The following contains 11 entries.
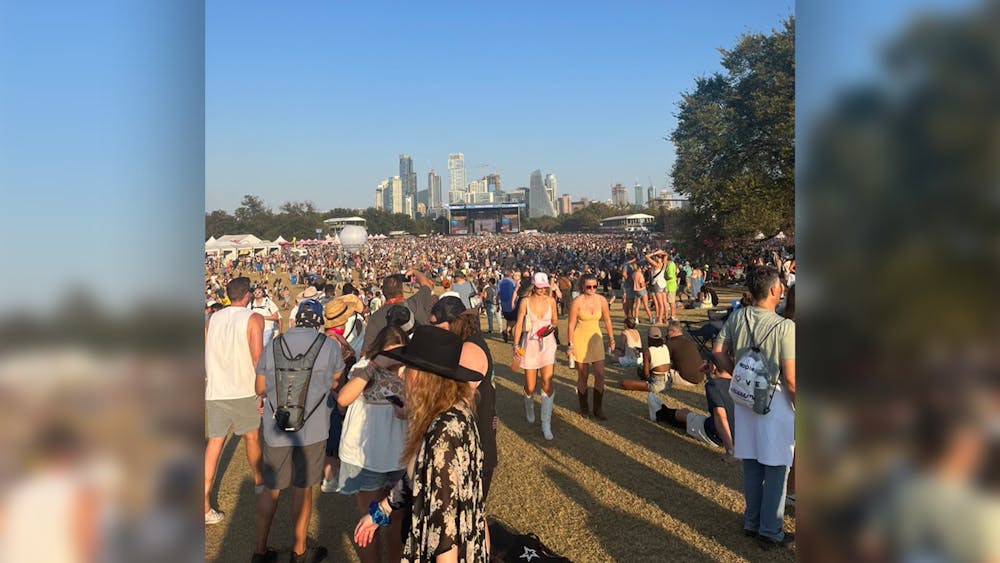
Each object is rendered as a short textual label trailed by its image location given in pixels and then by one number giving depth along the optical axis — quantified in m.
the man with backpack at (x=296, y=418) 3.84
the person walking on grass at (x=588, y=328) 6.75
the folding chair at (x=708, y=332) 8.83
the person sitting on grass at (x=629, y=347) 9.70
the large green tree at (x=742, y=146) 21.73
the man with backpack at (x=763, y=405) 3.86
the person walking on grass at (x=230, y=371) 4.53
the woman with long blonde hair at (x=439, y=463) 2.27
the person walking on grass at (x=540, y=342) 6.53
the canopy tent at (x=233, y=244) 33.61
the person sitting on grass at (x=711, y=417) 5.13
